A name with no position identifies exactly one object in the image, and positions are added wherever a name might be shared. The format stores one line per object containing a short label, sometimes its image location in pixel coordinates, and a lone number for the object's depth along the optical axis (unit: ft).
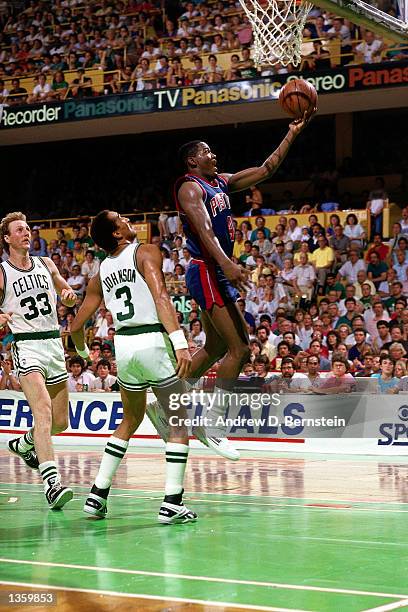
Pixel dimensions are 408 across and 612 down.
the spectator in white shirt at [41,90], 70.85
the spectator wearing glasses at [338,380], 41.19
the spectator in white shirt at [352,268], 54.13
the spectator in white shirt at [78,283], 63.16
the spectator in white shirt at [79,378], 48.10
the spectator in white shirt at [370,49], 59.00
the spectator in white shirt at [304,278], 53.83
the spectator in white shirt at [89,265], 63.76
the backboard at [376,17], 31.24
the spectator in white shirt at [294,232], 57.11
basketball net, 35.72
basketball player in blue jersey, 23.30
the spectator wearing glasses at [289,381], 41.96
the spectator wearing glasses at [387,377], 39.88
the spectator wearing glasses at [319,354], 44.34
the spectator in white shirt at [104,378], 47.37
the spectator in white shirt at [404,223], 55.36
